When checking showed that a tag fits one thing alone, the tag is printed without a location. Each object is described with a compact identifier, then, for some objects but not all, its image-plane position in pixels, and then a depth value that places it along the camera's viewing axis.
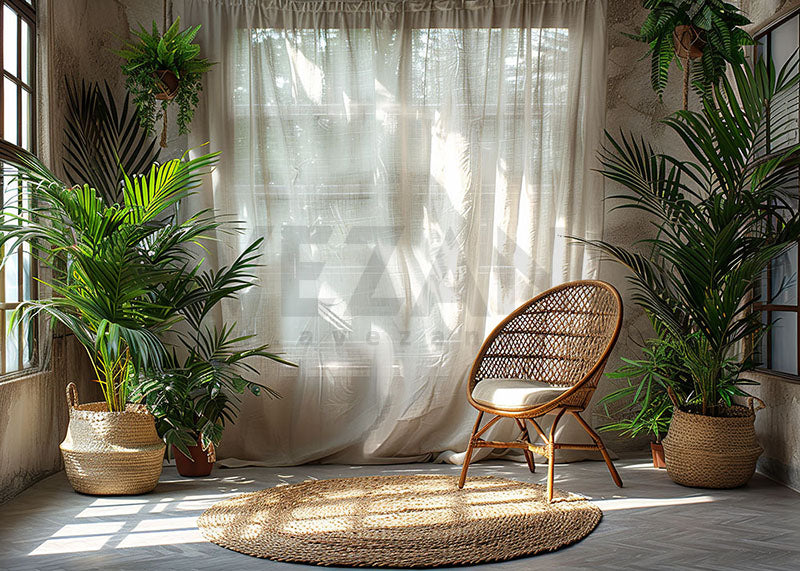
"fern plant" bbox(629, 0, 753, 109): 3.44
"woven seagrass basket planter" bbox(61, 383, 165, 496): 3.38
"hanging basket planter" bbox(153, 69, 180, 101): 3.88
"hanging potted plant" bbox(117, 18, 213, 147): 3.85
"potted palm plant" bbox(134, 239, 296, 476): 3.50
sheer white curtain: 4.29
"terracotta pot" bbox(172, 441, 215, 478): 3.86
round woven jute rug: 2.66
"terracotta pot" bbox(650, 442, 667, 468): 4.01
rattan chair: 3.37
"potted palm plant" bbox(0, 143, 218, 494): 3.22
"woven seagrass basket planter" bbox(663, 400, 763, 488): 3.48
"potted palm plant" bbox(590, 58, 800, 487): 3.39
